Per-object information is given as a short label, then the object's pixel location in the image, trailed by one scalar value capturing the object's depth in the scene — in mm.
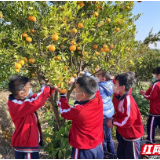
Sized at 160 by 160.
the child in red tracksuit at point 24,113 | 1854
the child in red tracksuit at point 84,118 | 1818
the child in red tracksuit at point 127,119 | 2150
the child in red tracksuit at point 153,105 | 3061
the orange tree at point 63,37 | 1740
